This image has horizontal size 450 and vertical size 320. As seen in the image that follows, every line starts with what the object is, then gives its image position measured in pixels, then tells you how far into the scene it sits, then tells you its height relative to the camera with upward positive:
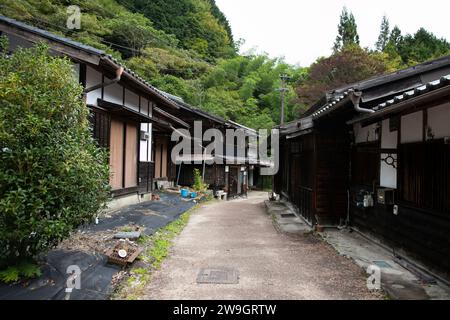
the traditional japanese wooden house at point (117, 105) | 7.50 +1.85
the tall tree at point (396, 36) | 40.56 +16.72
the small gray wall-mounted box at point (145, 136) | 13.09 +1.17
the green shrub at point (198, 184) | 20.20 -1.22
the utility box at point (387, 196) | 6.57 -0.60
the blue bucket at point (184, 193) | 17.50 -1.53
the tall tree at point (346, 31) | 41.94 +17.53
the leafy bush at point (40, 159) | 3.95 +0.06
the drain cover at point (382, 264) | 5.91 -1.81
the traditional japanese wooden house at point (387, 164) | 5.11 +0.05
